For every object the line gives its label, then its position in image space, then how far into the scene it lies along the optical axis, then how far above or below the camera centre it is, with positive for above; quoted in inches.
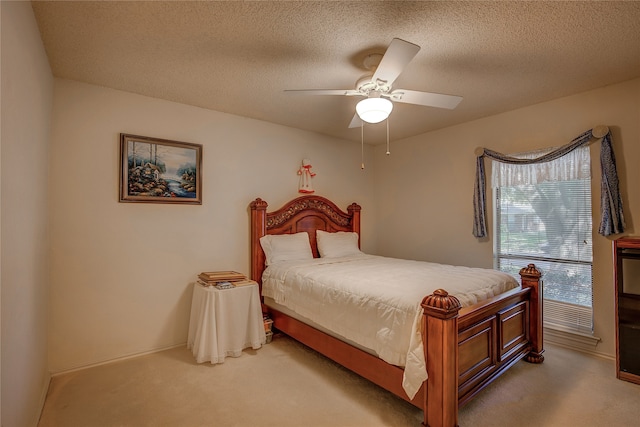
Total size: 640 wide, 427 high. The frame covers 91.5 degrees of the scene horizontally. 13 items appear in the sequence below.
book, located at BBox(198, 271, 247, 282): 117.5 -23.3
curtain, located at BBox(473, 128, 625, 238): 106.4 +11.9
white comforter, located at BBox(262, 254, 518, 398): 75.0 -23.4
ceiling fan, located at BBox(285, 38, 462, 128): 76.2 +34.7
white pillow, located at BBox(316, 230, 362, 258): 154.9 -14.7
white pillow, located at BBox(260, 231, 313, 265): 138.5 -14.4
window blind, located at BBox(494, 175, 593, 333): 117.8 -10.5
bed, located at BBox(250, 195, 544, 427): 69.7 -30.7
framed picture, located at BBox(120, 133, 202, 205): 113.5 +17.7
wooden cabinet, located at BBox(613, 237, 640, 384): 95.2 -32.5
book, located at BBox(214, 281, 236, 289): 114.0 -25.6
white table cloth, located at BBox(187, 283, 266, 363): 107.8 -38.7
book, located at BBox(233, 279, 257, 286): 118.8 -25.9
